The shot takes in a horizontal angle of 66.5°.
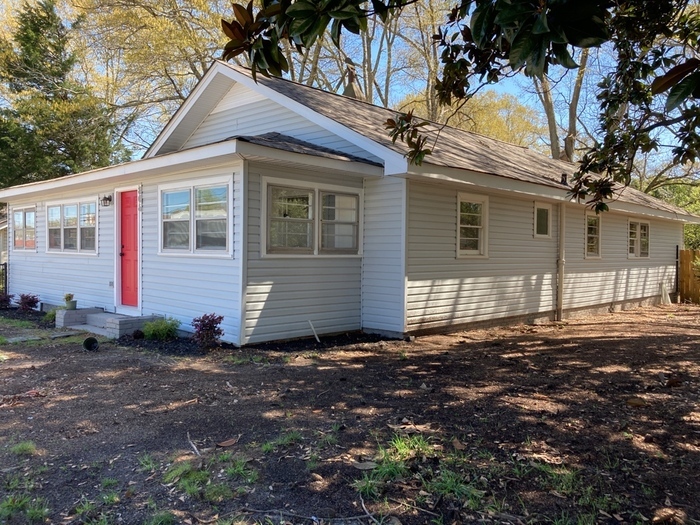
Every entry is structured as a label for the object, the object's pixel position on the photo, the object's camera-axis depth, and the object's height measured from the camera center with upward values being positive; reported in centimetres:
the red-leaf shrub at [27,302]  1152 -112
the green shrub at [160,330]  827 -123
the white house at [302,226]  777 +45
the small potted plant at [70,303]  990 -97
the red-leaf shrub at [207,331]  738 -111
